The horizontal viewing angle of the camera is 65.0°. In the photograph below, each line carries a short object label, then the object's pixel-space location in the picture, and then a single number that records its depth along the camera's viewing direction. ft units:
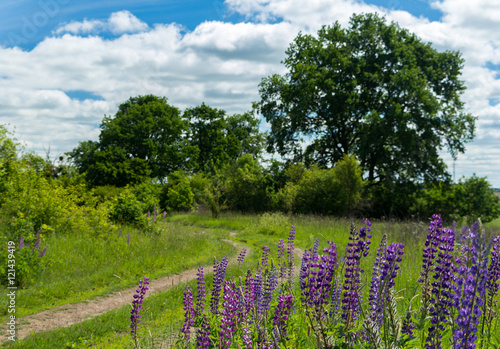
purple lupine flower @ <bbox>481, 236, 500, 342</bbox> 9.93
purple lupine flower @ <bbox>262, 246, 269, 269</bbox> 15.51
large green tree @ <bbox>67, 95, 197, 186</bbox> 118.11
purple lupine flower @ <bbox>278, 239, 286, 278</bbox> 15.03
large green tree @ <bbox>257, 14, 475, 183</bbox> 89.04
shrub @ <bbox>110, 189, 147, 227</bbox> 49.21
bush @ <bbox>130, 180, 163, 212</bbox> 92.11
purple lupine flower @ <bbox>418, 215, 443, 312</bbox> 9.68
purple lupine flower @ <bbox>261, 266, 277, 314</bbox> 12.25
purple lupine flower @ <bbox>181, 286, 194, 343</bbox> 11.76
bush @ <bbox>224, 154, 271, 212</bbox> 96.63
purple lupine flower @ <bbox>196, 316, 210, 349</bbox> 9.84
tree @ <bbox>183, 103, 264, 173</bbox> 147.33
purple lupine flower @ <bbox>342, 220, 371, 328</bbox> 9.19
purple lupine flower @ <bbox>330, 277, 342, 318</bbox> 11.71
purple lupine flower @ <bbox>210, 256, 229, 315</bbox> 12.73
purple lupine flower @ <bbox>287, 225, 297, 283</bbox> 14.62
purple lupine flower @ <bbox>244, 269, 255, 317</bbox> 10.33
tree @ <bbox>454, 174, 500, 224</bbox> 86.79
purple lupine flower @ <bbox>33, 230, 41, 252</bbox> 29.48
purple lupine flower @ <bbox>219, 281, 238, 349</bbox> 9.59
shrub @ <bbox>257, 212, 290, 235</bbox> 59.36
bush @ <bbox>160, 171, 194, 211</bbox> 98.32
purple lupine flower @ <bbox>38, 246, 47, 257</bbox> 29.27
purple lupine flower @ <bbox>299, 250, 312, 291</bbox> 11.10
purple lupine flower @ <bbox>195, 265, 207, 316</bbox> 12.70
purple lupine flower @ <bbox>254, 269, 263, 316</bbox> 12.59
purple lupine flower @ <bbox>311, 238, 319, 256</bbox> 14.43
